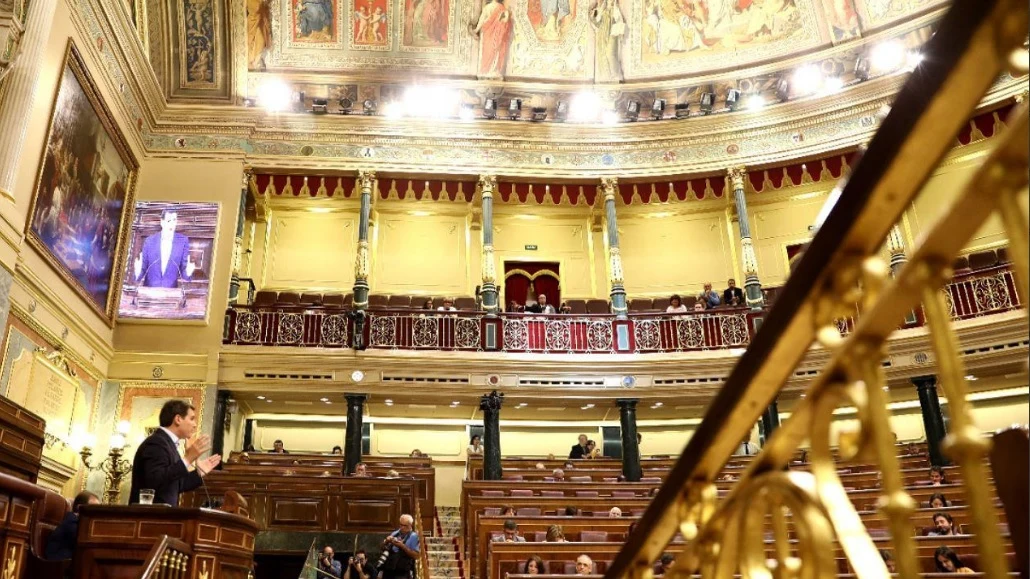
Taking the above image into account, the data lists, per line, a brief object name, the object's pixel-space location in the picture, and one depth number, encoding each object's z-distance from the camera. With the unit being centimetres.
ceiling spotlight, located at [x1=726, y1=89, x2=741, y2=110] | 1500
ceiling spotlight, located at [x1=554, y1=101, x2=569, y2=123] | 1523
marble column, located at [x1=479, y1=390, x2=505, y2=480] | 1247
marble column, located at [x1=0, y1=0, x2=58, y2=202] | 873
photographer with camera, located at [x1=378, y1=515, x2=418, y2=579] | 788
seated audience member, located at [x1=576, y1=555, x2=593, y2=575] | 624
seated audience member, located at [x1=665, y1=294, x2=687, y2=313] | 1452
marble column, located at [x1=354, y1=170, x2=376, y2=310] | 1381
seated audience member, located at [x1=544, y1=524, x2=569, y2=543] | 751
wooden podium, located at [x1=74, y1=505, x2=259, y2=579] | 420
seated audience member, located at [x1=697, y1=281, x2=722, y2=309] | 1430
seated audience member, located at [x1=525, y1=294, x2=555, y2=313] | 1441
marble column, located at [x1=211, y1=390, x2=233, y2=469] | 1256
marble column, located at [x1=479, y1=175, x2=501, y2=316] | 1396
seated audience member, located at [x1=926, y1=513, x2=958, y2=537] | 688
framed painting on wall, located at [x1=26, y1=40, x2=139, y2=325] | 1009
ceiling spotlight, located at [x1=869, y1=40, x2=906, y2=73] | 1409
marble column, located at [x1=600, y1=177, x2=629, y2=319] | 1423
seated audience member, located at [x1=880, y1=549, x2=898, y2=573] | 552
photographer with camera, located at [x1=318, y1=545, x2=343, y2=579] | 885
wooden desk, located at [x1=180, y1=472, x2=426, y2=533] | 1039
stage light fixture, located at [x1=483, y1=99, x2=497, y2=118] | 1505
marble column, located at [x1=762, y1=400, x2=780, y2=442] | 1240
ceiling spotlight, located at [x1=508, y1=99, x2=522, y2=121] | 1517
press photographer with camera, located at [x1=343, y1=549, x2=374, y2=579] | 836
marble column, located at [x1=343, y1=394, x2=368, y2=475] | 1245
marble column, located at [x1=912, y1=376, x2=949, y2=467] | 1204
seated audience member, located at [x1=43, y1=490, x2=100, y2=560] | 452
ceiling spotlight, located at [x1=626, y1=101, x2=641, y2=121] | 1534
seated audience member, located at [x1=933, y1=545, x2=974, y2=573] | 584
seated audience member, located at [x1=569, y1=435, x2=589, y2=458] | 1378
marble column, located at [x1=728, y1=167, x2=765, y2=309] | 1391
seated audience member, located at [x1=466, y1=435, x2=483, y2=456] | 1338
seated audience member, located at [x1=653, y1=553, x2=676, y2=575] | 531
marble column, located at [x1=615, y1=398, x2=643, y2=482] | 1267
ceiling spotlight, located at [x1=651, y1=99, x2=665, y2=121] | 1521
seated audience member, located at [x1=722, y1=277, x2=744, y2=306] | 1430
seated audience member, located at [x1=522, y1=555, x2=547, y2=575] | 638
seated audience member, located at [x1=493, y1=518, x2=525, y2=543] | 725
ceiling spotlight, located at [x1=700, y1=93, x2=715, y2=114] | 1522
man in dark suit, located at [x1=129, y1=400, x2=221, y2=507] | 443
